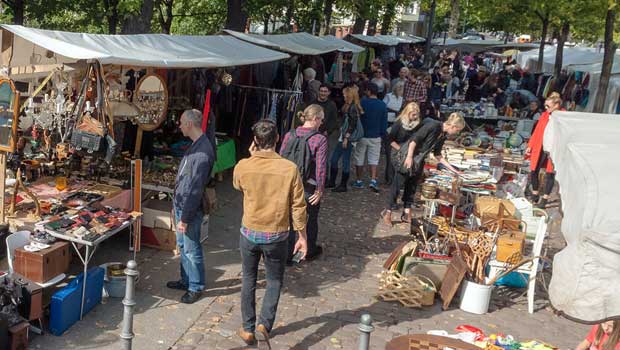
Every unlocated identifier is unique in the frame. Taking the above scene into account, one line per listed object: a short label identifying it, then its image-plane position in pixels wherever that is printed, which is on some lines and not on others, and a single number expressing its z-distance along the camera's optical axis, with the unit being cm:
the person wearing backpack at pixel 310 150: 602
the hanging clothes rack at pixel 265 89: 1020
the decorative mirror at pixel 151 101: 715
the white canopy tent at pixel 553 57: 2254
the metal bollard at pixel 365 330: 345
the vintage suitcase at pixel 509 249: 618
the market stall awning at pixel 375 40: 2070
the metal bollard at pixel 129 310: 408
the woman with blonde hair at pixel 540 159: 922
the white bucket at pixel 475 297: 597
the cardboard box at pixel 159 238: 675
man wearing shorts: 955
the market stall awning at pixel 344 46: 1538
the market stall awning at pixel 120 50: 557
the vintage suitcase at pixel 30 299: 475
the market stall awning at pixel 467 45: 3372
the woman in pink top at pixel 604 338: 394
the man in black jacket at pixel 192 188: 532
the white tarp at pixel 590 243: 306
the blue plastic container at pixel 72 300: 491
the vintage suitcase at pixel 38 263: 496
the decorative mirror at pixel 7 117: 549
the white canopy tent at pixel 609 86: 1828
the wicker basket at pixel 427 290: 597
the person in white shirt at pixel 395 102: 1131
